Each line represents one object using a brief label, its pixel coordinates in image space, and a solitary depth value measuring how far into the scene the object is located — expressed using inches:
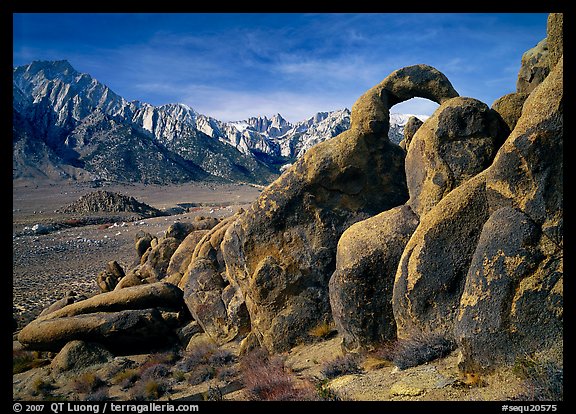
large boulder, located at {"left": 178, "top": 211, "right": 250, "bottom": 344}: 485.1
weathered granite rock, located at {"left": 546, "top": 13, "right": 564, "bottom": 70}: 254.2
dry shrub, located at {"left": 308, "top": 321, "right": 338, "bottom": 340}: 379.2
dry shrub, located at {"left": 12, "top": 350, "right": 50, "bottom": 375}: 492.4
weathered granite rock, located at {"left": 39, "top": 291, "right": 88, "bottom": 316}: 642.2
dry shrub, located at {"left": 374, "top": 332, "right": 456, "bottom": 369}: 243.6
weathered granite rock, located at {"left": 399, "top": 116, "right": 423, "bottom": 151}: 389.4
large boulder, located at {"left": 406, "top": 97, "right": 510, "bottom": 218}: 287.6
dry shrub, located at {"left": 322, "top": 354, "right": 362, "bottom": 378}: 283.6
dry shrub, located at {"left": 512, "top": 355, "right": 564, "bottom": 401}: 182.9
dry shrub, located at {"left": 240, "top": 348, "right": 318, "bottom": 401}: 267.8
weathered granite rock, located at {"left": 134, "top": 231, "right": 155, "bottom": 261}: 969.5
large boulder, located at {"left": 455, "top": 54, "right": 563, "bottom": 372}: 207.0
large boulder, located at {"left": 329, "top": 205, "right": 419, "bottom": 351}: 295.3
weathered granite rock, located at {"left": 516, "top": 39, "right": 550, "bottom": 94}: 315.0
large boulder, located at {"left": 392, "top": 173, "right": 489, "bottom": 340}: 247.4
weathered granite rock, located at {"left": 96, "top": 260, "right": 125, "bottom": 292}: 851.3
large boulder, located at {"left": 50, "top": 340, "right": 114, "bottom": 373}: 461.4
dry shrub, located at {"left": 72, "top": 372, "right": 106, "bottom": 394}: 412.8
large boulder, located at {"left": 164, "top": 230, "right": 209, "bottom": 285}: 693.9
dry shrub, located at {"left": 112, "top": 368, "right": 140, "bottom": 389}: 416.6
